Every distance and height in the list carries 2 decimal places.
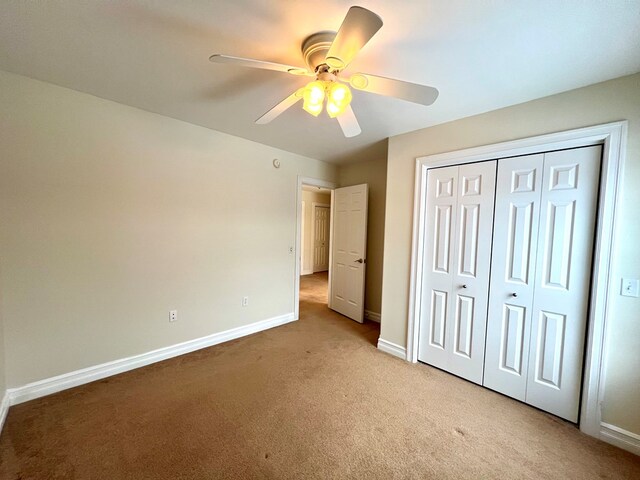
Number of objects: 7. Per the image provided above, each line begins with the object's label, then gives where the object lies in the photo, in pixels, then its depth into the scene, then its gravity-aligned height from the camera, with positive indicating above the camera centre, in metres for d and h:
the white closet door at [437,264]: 2.37 -0.32
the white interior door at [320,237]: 7.40 -0.30
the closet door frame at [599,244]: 1.61 -0.05
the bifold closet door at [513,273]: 1.95 -0.32
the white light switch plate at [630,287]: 1.58 -0.32
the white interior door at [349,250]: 3.61 -0.34
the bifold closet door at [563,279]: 1.76 -0.32
